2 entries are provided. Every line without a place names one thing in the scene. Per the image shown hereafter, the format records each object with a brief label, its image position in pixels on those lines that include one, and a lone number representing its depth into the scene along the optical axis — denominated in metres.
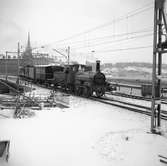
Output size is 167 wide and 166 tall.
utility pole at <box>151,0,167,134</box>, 6.81
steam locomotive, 16.16
